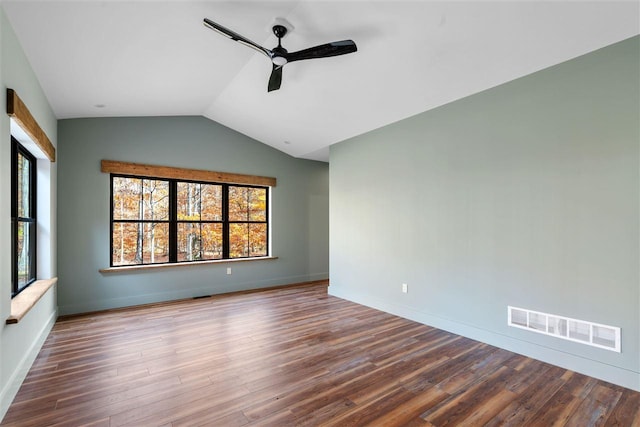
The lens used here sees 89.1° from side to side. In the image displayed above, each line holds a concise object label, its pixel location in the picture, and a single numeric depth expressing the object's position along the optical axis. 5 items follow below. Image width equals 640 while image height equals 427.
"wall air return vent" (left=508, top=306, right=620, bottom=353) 2.63
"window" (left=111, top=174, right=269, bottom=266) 4.97
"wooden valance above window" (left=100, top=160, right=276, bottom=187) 4.76
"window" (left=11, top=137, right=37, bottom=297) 2.88
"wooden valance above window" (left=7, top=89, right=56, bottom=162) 2.29
